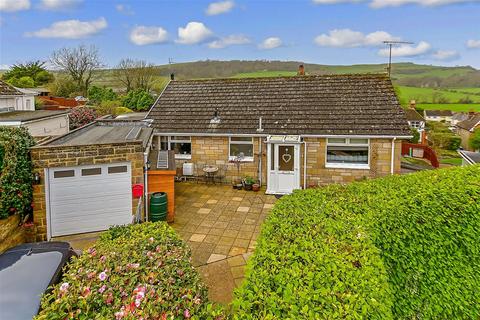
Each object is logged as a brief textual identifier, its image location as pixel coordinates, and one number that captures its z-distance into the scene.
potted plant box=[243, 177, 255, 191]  14.17
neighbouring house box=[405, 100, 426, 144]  39.69
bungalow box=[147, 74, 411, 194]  13.57
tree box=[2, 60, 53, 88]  41.00
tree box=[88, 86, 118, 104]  36.31
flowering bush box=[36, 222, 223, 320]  3.00
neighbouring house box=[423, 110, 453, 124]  66.75
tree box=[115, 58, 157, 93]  40.75
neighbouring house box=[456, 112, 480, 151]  45.74
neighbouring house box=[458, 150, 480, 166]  12.76
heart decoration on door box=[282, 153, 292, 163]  14.00
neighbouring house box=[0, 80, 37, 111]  19.80
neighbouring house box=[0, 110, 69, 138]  13.82
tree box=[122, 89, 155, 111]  32.38
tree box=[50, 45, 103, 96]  42.16
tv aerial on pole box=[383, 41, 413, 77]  19.94
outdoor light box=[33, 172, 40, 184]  8.57
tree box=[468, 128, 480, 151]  38.06
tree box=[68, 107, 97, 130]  23.17
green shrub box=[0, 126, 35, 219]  7.87
